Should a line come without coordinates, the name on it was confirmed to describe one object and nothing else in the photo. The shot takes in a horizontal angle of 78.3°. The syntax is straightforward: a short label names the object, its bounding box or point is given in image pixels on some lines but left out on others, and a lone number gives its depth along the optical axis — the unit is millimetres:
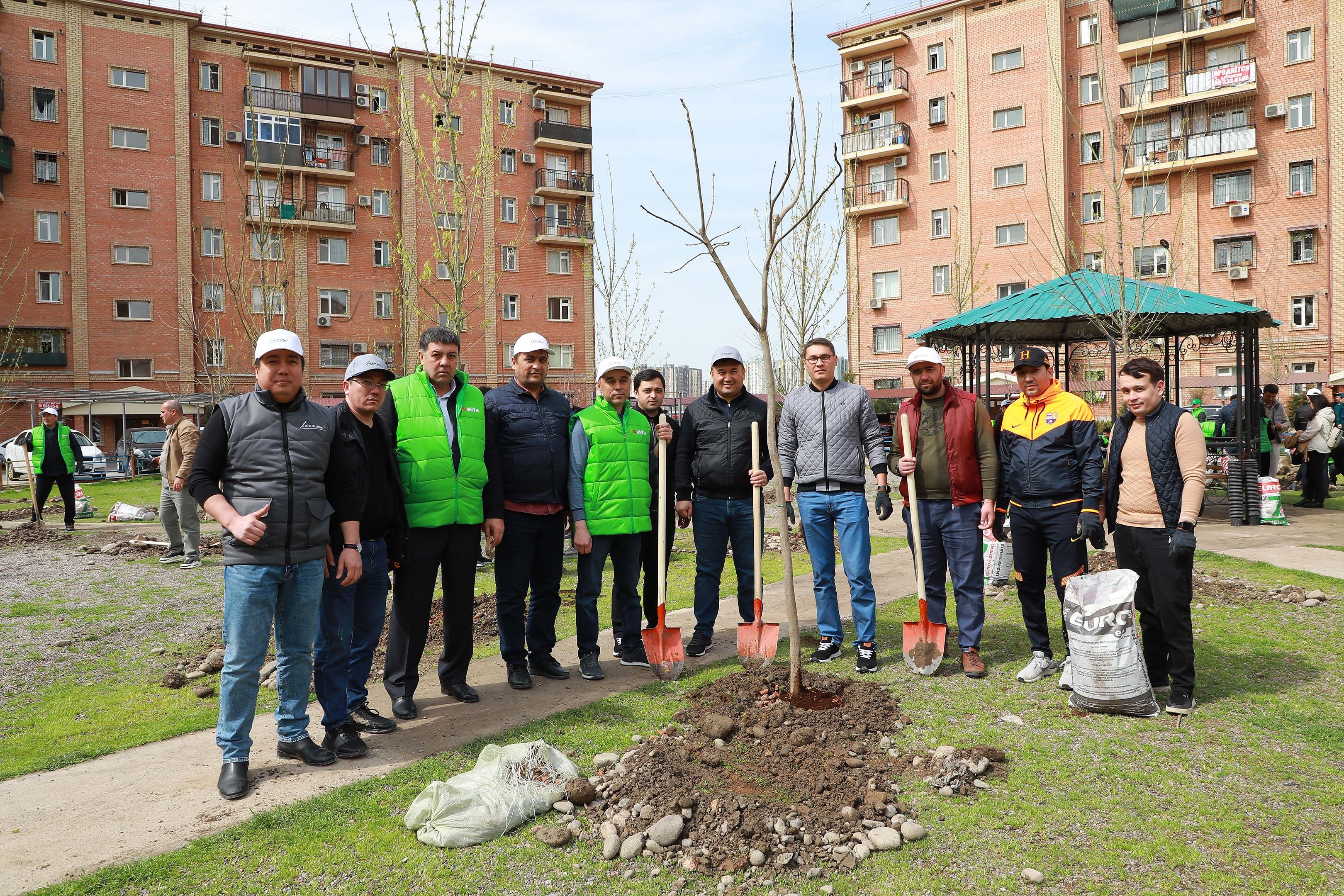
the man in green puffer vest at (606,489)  5586
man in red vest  5418
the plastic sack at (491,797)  3318
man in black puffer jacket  5910
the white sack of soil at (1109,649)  4512
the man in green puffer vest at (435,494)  4754
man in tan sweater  4586
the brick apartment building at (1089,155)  30328
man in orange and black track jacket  5152
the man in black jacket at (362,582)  4258
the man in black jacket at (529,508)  5336
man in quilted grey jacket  5605
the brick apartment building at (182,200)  31562
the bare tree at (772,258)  4559
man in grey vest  3801
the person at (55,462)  13633
